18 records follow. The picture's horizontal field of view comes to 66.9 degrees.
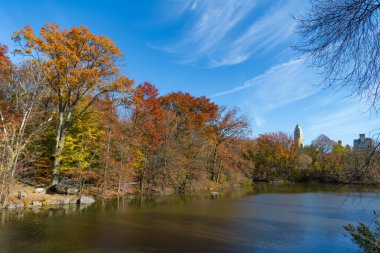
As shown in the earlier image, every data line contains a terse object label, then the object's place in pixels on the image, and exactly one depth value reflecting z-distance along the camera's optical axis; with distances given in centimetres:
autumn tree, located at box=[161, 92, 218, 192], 2484
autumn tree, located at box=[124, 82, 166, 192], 2292
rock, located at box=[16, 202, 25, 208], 1389
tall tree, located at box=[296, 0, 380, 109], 359
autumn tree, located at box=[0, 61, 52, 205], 1243
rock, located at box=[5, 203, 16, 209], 1348
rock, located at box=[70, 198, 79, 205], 1630
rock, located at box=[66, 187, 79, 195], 1795
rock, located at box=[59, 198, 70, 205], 1589
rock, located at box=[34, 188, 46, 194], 1681
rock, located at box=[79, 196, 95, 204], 1647
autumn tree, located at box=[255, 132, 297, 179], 4469
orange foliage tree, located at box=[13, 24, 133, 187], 1723
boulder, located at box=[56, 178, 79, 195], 1789
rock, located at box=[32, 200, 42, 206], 1476
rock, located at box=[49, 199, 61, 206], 1544
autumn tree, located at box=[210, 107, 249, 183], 3136
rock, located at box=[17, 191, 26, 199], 1491
